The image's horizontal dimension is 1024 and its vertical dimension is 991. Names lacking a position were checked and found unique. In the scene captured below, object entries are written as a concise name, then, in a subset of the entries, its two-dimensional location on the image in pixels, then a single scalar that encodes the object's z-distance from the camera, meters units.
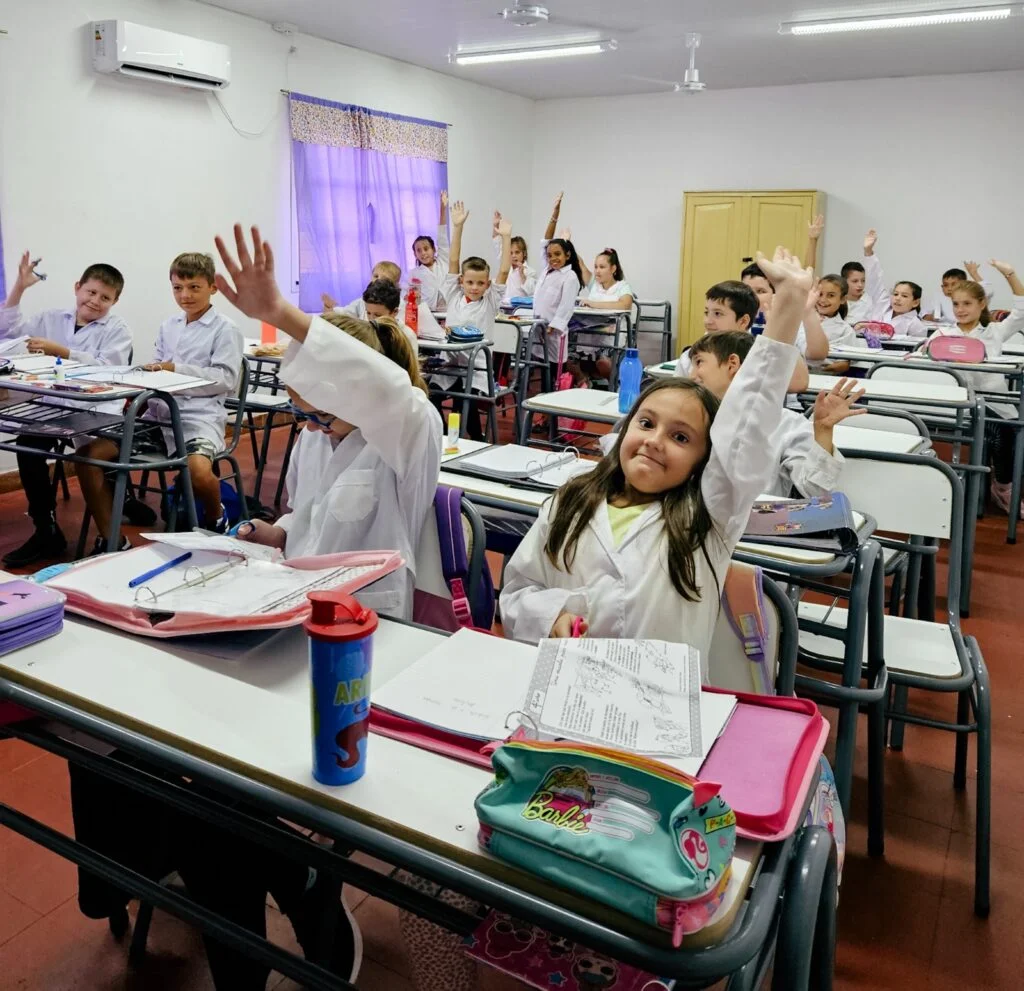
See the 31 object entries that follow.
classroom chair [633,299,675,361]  9.61
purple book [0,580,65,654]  1.21
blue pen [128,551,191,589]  1.35
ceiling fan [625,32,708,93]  6.88
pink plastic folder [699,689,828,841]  0.89
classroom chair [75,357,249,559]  3.59
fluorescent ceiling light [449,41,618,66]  7.08
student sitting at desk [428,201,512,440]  5.57
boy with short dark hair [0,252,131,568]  3.89
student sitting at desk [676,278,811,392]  3.29
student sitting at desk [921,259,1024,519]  4.80
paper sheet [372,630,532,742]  1.05
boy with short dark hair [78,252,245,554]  3.74
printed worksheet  0.97
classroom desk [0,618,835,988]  0.79
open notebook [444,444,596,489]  2.31
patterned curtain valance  6.89
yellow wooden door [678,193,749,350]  9.15
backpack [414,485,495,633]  1.66
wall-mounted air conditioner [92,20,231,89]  5.18
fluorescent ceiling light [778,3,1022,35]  5.93
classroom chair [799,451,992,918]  1.86
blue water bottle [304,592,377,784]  0.88
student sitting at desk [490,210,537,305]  8.78
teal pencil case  0.76
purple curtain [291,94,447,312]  6.99
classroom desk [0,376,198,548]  3.11
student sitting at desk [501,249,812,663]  1.43
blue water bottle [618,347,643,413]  3.20
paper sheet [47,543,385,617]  1.26
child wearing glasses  1.62
